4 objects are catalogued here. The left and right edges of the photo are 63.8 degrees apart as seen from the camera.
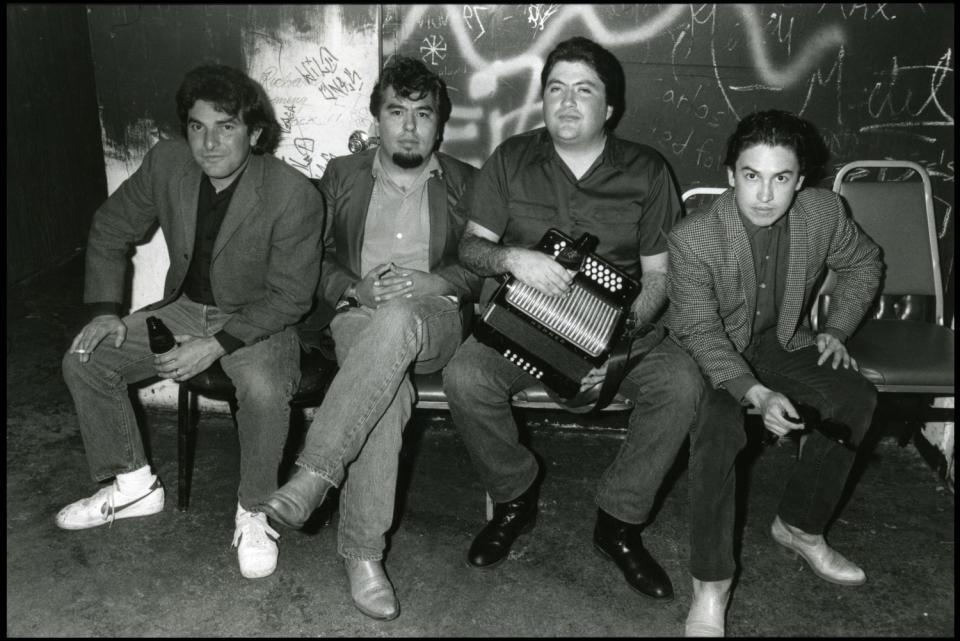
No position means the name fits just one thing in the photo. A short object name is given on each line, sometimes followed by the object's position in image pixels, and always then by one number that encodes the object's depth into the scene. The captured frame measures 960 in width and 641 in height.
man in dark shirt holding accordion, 2.98
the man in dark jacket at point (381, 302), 2.78
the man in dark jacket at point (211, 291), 3.12
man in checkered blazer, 2.75
